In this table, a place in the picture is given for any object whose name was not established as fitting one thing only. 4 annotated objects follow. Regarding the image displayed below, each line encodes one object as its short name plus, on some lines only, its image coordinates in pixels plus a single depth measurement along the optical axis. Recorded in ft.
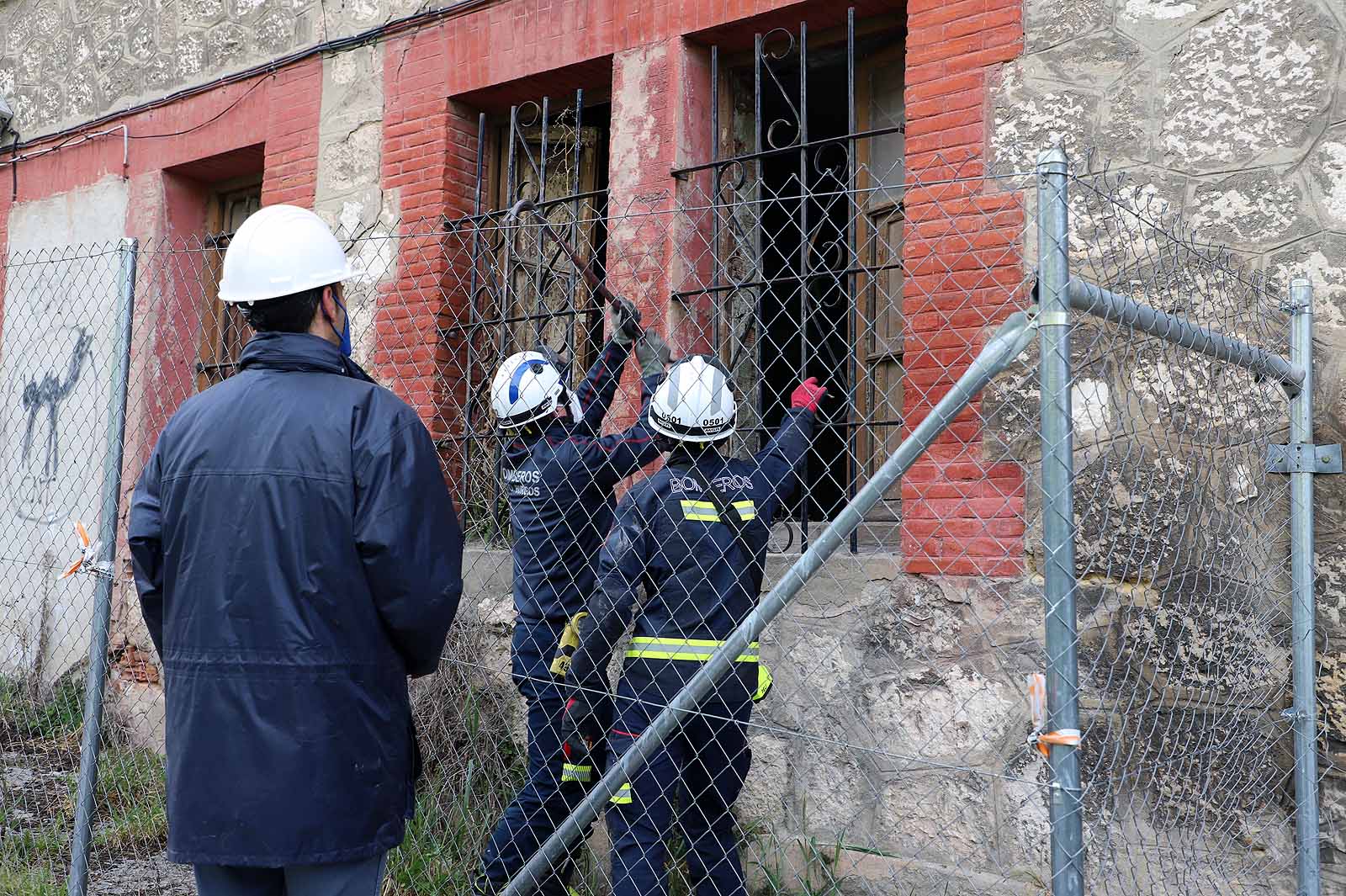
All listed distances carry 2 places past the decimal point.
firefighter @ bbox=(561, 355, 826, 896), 11.79
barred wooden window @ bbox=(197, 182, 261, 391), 21.54
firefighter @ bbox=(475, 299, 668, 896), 13.38
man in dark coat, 7.08
